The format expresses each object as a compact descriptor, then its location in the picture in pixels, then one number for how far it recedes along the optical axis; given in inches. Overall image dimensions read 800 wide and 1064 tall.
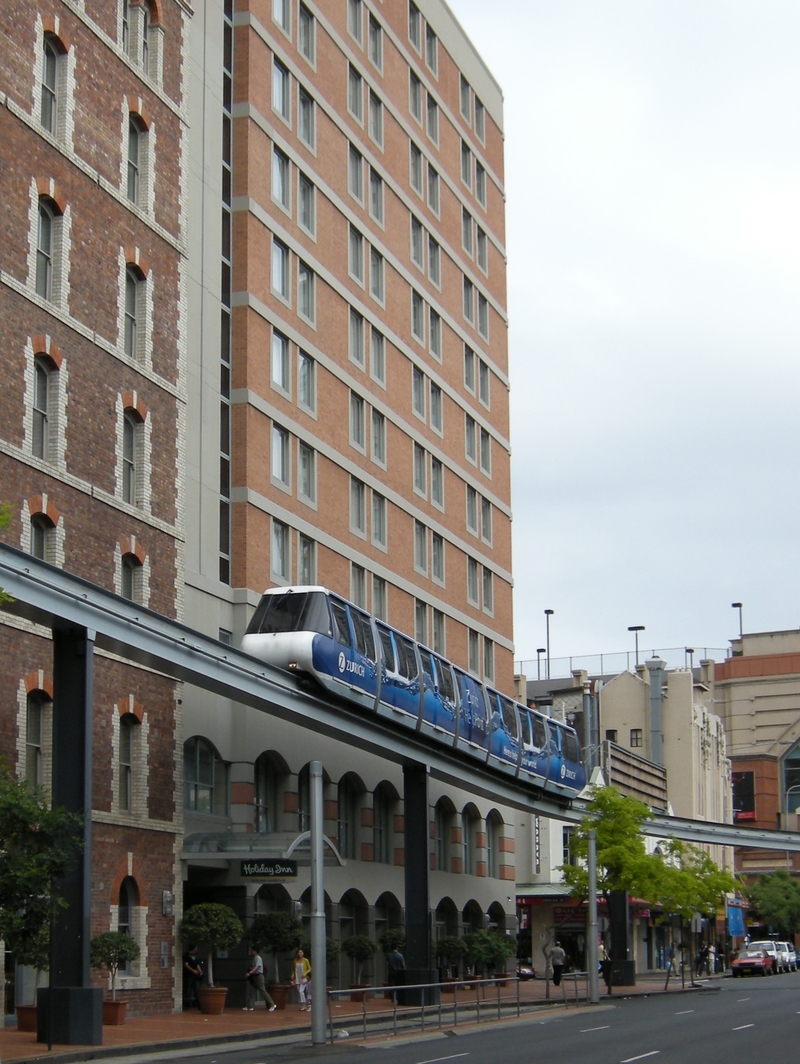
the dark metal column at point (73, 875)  1029.8
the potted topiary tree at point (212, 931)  1419.8
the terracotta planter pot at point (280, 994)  1530.1
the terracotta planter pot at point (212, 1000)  1417.3
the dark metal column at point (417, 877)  1632.6
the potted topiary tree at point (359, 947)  1749.5
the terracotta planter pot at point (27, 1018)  1120.9
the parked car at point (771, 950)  3046.3
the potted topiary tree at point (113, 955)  1221.1
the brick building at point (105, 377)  1278.3
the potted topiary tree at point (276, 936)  1541.6
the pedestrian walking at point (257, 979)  1491.1
